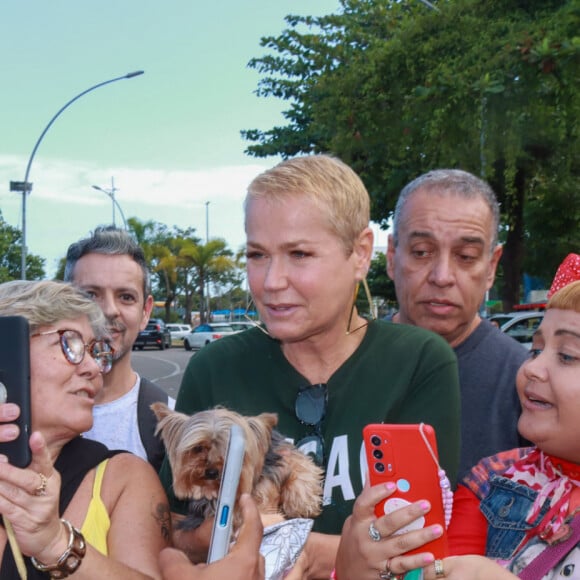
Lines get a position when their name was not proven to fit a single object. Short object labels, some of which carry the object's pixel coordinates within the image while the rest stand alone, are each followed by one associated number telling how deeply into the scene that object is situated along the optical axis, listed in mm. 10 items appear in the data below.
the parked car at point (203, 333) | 38625
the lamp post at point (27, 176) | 24850
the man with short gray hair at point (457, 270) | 3262
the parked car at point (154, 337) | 43172
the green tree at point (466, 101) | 11664
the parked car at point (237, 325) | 37281
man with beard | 3629
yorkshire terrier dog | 2152
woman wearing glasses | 2342
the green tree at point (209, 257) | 53000
